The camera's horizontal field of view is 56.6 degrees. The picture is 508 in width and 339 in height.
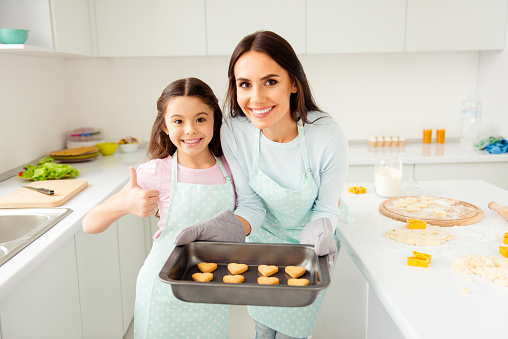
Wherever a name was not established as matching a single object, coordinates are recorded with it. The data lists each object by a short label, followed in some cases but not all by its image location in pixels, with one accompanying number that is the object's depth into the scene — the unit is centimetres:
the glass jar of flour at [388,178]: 178
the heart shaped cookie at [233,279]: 113
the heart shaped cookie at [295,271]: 117
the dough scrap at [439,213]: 153
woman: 136
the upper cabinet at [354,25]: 281
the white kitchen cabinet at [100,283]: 176
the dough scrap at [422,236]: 133
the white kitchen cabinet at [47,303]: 124
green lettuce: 216
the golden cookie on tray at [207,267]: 121
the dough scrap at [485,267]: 110
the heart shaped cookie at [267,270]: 118
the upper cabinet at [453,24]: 284
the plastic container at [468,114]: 321
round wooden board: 148
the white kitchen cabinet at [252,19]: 279
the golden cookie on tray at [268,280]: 113
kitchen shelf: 191
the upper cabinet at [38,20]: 227
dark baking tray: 99
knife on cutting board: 185
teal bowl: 194
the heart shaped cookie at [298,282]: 111
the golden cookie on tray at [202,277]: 114
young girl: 142
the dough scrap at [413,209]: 158
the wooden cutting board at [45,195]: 173
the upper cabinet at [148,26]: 279
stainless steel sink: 162
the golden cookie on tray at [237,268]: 119
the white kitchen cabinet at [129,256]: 229
